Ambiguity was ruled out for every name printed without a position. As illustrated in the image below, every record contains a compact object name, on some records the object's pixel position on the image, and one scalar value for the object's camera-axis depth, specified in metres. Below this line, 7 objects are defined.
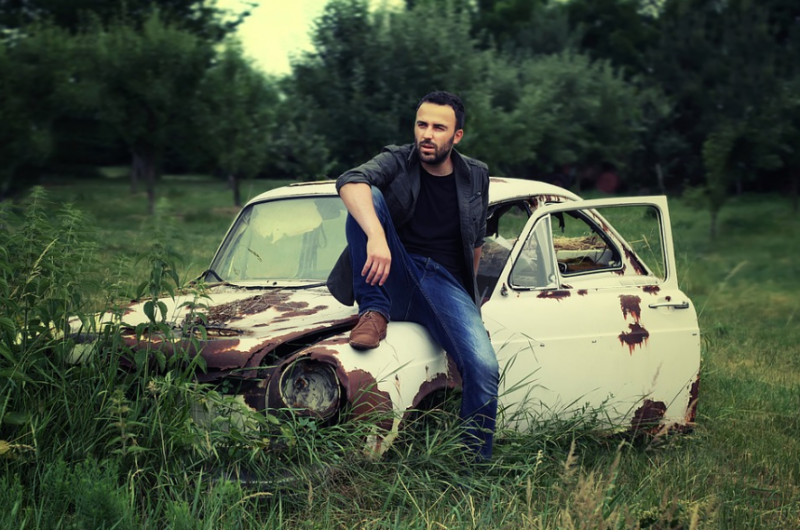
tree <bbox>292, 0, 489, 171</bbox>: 23.11
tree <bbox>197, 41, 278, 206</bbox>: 29.62
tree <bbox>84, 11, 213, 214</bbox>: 28.22
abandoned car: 4.26
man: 4.50
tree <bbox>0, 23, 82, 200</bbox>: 26.94
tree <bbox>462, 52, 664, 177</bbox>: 30.17
